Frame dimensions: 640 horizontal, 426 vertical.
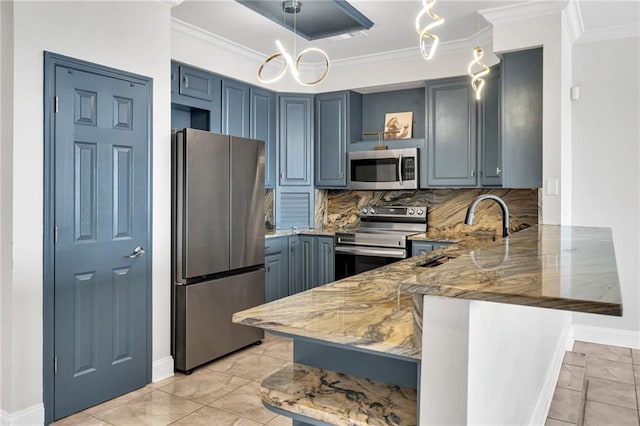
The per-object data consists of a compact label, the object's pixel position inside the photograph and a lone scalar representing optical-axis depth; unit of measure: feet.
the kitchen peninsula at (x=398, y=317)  3.44
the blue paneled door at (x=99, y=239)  8.83
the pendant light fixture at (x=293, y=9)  9.11
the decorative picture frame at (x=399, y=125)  16.19
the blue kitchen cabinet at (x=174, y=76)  12.89
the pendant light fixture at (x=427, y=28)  6.96
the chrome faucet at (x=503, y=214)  7.55
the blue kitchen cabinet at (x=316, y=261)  15.55
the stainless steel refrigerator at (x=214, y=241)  11.02
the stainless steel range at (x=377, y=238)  14.57
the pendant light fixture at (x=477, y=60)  8.90
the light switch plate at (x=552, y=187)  11.49
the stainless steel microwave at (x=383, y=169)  15.11
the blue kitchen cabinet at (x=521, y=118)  11.94
